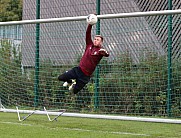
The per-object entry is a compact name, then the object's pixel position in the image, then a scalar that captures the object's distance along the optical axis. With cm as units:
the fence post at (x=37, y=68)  1455
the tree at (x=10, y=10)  3975
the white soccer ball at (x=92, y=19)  991
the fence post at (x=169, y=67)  1276
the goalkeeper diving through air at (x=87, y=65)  1022
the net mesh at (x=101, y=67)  1282
